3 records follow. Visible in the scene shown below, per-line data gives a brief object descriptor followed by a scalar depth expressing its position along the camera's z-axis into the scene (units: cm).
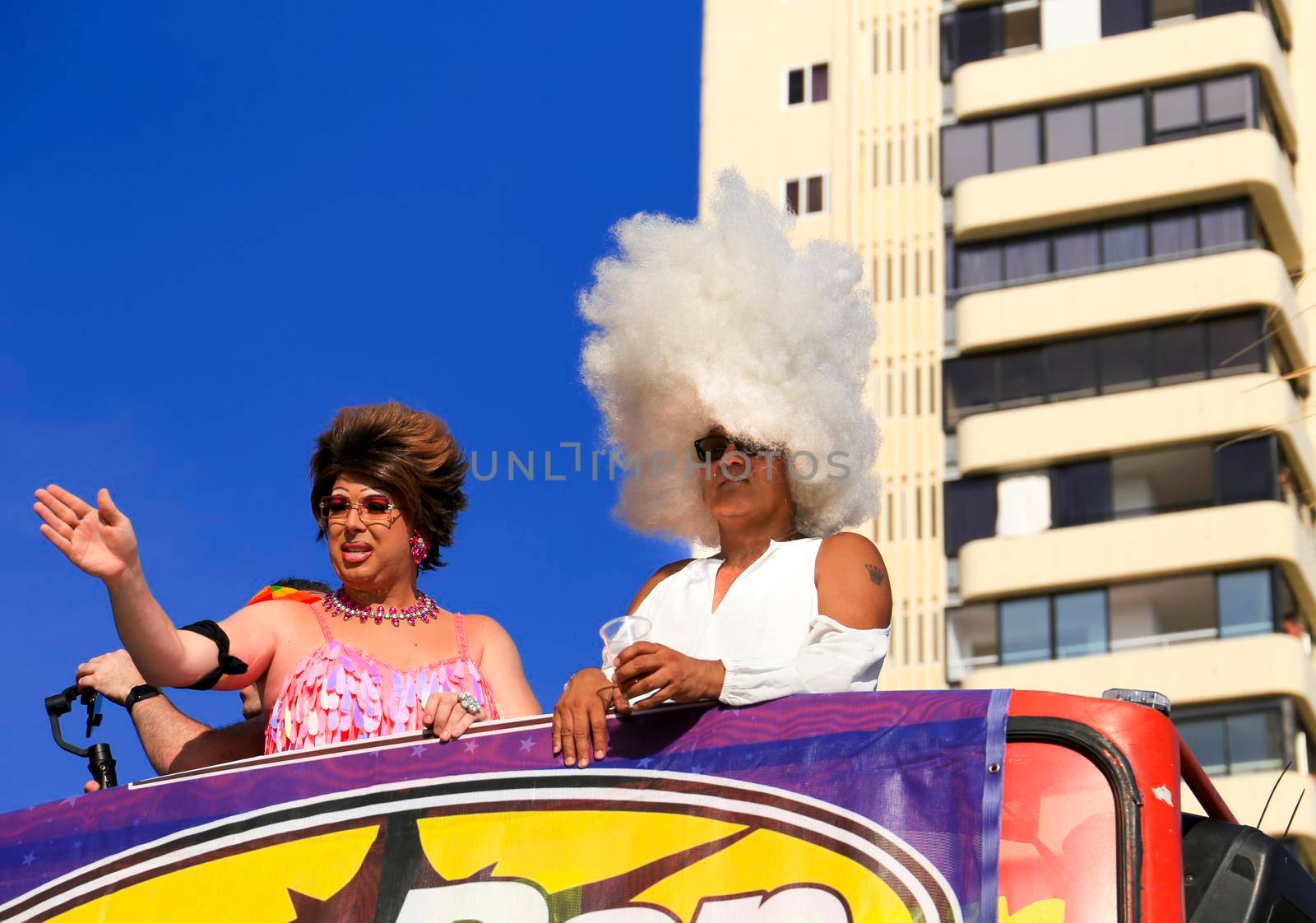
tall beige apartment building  5841
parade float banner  736
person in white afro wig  951
